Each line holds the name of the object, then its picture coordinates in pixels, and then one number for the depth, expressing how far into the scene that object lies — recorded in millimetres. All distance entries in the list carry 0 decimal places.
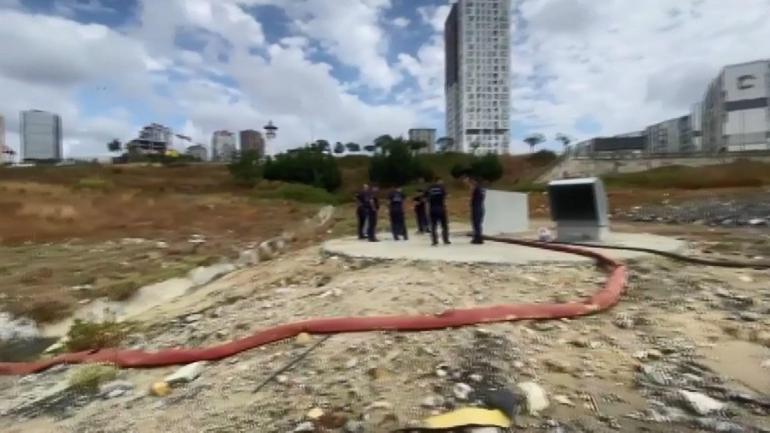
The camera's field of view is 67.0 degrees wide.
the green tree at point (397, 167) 58250
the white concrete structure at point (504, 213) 13945
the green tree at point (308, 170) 57281
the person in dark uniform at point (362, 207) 13109
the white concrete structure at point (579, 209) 10873
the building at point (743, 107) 69000
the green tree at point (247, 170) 56719
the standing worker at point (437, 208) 10539
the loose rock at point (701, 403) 3758
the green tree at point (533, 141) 93188
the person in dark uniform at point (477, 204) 10594
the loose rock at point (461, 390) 4119
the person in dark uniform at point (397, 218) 12898
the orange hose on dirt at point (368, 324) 5512
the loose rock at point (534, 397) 3889
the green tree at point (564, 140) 87500
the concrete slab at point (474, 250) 8504
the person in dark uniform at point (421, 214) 14336
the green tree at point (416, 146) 65738
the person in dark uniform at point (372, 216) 12852
